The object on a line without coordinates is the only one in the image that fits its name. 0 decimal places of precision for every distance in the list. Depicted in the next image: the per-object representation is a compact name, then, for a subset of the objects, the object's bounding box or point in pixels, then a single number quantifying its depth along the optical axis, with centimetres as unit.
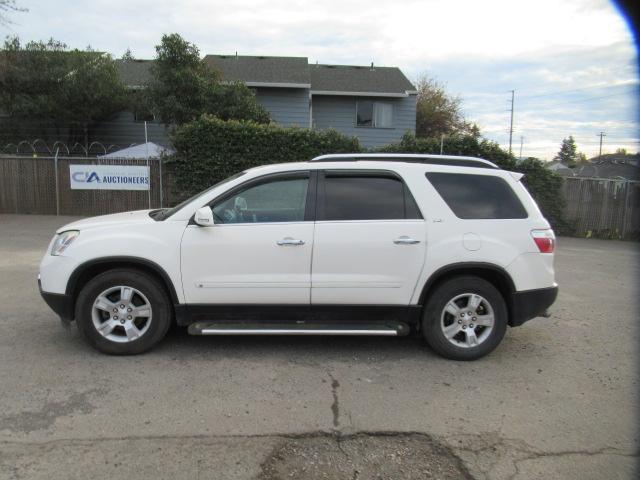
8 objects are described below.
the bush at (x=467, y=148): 1439
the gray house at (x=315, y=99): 2066
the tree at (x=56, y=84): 1814
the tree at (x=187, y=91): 1647
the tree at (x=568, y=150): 8655
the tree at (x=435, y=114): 3584
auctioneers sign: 1457
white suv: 462
